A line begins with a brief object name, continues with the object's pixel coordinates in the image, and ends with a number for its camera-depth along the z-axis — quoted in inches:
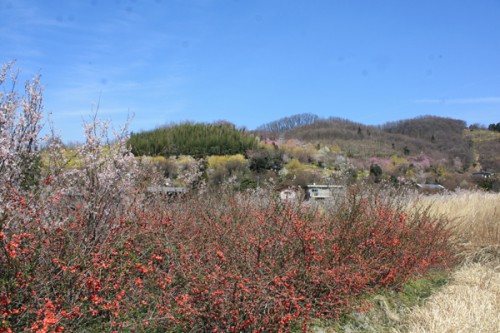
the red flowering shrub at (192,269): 131.6
